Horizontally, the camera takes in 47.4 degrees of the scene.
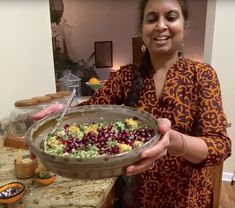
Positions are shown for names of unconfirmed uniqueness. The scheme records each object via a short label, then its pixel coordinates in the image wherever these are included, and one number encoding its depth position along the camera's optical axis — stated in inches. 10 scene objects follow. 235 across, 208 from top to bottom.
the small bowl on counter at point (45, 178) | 40.3
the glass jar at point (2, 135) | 57.0
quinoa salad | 27.1
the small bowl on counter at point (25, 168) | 41.9
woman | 32.0
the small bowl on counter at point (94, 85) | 97.9
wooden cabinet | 71.4
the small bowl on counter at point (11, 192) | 34.7
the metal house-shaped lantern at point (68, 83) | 90.2
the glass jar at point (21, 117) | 55.4
